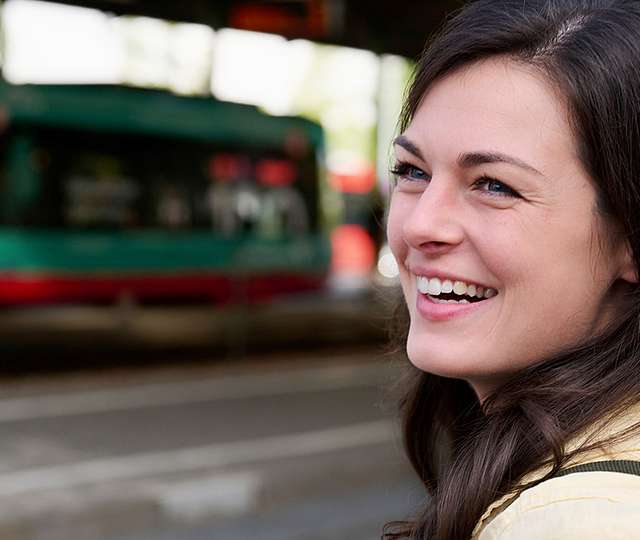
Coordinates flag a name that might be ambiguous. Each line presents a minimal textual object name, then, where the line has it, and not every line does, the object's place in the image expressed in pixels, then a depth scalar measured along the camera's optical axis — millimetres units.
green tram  13242
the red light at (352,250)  27797
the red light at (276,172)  15742
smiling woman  1146
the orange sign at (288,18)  14156
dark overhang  14406
